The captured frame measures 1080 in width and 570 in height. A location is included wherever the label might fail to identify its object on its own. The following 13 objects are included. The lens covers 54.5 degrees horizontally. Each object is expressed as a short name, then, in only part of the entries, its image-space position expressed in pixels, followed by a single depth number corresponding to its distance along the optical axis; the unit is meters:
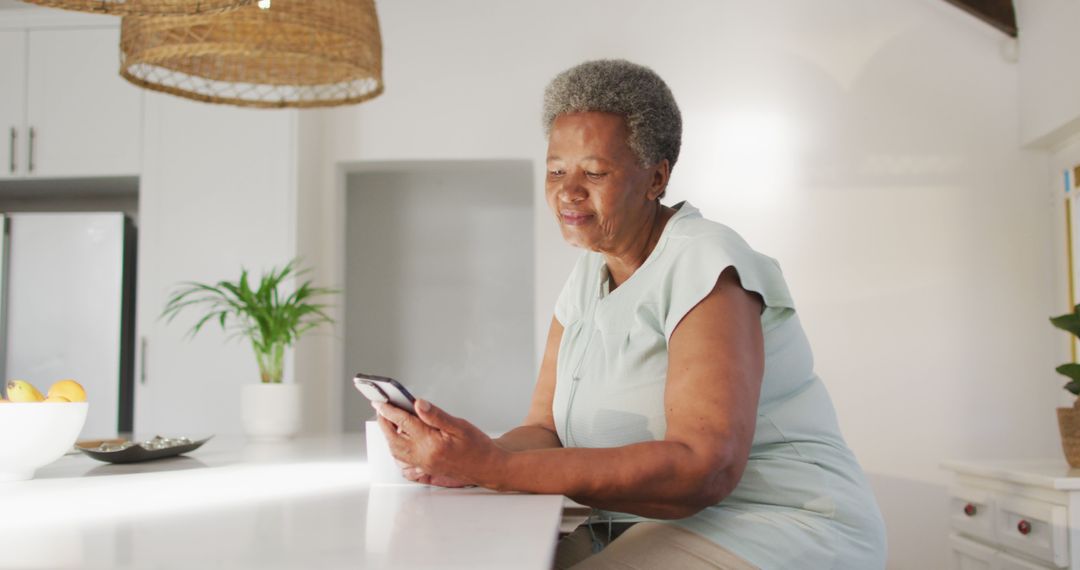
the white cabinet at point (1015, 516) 2.40
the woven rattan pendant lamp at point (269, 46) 2.12
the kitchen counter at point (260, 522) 0.84
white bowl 1.37
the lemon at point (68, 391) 1.48
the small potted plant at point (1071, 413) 2.66
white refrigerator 4.13
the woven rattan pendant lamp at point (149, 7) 1.74
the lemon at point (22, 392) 1.43
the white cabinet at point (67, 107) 4.13
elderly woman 1.23
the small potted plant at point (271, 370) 2.61
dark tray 1.73
